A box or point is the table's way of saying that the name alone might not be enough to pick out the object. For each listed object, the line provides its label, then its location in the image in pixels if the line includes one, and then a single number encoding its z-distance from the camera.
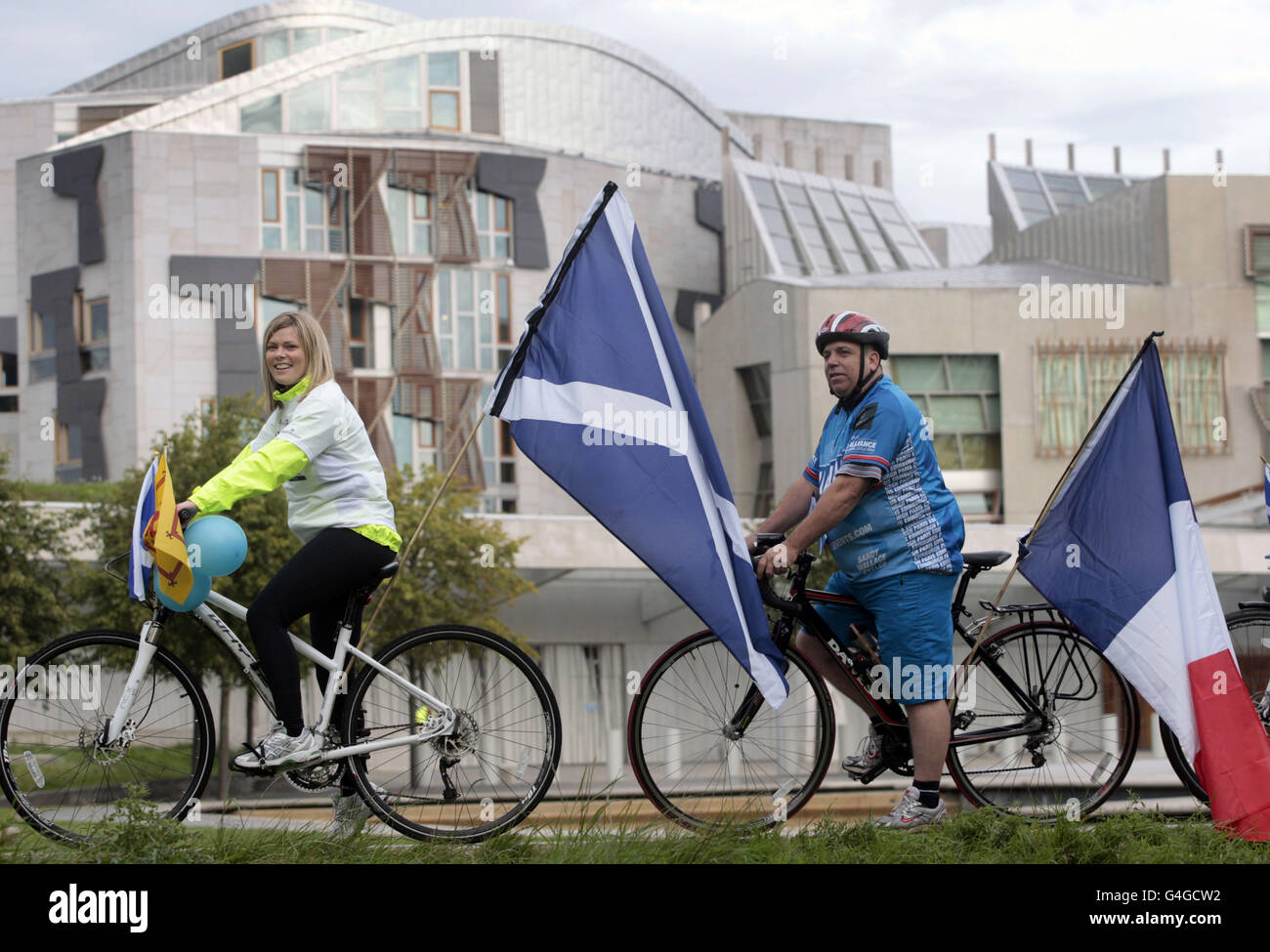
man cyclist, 10.64
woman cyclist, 10.20
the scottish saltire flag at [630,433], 10.89
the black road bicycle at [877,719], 10.95
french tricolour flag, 11.37
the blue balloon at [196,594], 10.16
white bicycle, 10.13
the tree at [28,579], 48.50
